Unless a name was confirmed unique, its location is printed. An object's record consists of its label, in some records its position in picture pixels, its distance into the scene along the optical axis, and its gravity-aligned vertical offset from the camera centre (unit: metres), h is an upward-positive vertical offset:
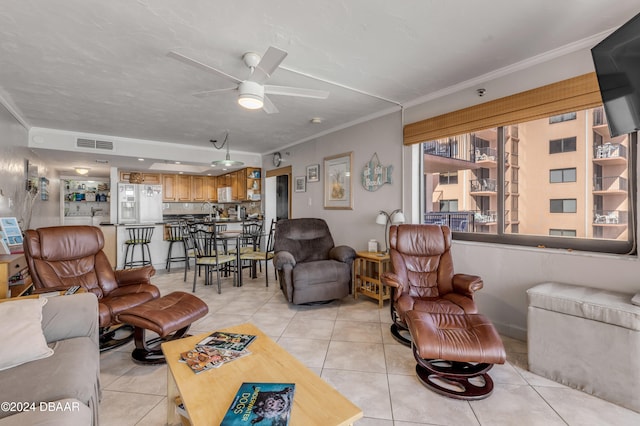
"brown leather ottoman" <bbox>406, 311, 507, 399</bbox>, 1.77 -0.83
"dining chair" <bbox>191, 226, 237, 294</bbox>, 4.14 -0.63
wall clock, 5.90 +1.12
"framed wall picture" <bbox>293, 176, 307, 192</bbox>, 5.25 +0.55
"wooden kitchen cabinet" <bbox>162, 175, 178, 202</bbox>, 7.31 +0.65
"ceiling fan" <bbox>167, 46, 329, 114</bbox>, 2.07 +1.00
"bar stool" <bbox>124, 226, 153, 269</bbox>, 5.18 -0.52
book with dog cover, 1.05 -0.74
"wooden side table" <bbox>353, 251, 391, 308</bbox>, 3.38 -0.80
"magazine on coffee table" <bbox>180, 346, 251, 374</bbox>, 1.42 -0.74
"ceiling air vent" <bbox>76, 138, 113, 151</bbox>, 4.59 +1.12
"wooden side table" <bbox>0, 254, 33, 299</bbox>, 2.09 -0.45
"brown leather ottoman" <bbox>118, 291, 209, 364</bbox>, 2.10 -0.79
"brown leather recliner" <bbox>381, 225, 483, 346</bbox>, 2.37 -0.55
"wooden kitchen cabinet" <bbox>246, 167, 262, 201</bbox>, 6.47 +0.69
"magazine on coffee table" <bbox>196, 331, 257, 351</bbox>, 1.63 -0.74
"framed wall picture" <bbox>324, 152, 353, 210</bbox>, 4.28 +0.49
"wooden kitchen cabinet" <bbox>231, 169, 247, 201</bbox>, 6.58 +0.66
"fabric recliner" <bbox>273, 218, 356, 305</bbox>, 3.34 -0.60
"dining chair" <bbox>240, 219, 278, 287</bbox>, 4.48 -0.67
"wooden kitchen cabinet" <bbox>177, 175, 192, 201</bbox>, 7.50 +0.66
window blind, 2.19 +0.93
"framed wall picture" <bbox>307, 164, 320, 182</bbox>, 4.92 +0.71
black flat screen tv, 1.53 +0.79
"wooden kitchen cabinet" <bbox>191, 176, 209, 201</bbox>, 7.70 +0.66
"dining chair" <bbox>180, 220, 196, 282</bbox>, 4.46 -0.32
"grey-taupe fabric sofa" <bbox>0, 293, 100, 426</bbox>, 1.06 -0.71
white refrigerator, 6.11 +0.23
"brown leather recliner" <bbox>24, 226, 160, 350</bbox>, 2.37 -0.53
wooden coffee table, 1.09 -0.75
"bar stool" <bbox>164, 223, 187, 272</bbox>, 5.52 -0.45
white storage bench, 1.69 -0.80
